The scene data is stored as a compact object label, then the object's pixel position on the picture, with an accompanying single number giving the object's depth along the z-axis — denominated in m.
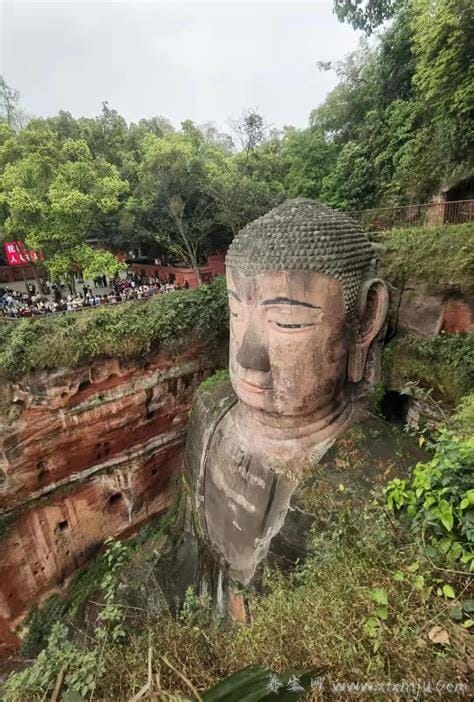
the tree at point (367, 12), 12.12
